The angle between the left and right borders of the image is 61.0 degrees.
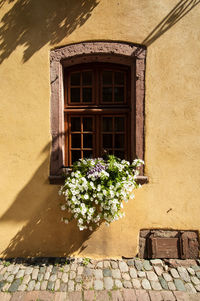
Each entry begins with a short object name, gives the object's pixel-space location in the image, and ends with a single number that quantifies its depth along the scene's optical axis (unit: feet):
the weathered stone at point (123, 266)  8.38
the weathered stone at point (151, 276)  7.91
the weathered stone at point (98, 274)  7.99
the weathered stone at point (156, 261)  8.71
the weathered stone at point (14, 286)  7.47
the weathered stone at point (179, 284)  7.48
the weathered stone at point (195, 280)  7.75
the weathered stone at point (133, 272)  8.07
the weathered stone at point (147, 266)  8.46
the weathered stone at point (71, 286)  7.44
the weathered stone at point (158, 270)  8.20
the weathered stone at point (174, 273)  8.07
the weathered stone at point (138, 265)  8.47
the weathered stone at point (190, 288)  7.37
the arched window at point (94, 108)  8.62
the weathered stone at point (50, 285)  7.49
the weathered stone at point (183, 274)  7.93
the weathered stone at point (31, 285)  7.51
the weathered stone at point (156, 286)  7.47
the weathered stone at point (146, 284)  7.52
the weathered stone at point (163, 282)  7.54
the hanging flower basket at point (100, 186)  7.32
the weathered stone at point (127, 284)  7.55
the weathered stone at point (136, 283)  7.55
